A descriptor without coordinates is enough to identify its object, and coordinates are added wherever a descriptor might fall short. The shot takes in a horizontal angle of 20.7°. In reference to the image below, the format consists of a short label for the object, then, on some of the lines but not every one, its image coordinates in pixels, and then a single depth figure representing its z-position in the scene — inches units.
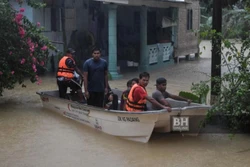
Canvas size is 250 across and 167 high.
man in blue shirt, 547.0
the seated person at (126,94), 522.0
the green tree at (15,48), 642.5
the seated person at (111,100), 551.9
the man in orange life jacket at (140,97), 475.6
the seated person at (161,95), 488.5
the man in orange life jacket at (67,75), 631.8
